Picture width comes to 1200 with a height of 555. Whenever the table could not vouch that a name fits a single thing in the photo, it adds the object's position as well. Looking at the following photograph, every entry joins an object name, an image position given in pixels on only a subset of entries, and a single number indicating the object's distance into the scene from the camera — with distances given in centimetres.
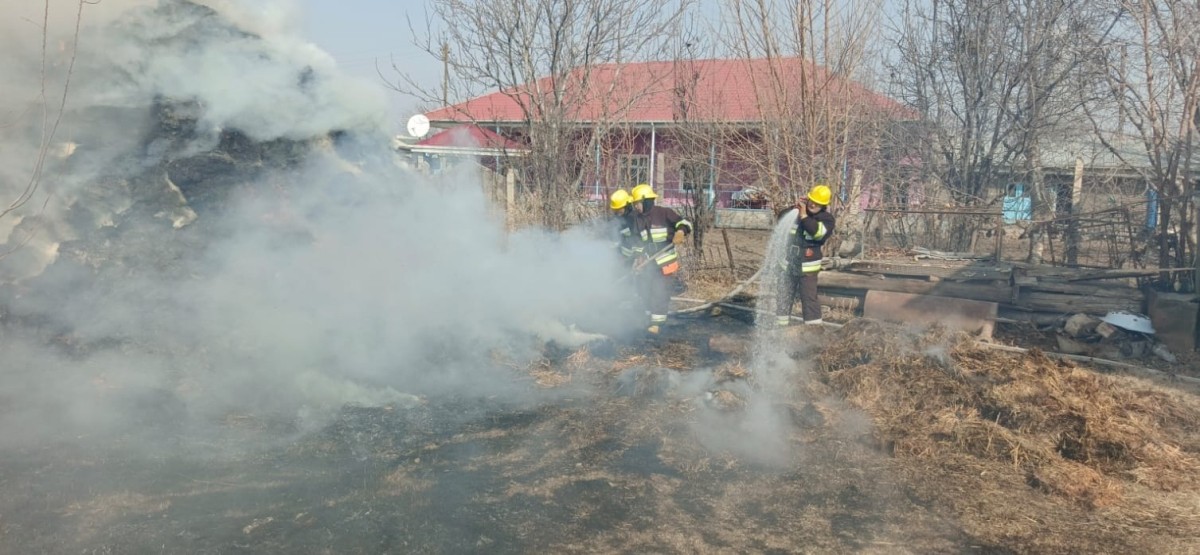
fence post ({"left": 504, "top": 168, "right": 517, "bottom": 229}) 1219
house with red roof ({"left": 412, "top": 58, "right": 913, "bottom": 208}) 1177
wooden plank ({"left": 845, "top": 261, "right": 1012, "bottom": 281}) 923
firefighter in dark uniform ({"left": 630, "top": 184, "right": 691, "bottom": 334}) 889
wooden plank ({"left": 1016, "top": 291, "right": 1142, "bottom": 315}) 833
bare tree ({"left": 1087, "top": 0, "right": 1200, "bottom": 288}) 877
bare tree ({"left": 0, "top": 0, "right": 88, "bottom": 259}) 559
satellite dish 798
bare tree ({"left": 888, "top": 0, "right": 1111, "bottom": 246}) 1448
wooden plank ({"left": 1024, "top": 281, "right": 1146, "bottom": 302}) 841
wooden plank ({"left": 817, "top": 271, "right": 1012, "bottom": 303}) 888
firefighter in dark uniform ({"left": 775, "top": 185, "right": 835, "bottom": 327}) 844
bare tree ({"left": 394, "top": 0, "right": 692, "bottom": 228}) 1254
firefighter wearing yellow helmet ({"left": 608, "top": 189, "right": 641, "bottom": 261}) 894
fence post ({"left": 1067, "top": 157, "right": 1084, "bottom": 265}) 1077
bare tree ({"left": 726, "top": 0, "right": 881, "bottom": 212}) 1066
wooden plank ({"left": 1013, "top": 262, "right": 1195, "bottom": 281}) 835
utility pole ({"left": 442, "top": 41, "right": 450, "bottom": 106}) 1276
